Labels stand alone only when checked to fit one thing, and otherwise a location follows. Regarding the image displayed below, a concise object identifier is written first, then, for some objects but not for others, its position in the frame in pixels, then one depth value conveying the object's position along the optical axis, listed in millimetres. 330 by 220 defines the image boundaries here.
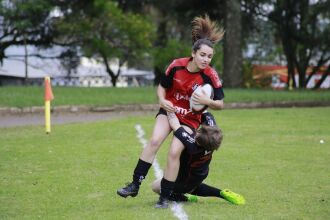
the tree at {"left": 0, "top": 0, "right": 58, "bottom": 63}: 73875
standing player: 16078
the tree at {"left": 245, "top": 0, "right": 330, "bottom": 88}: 75687
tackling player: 15789
